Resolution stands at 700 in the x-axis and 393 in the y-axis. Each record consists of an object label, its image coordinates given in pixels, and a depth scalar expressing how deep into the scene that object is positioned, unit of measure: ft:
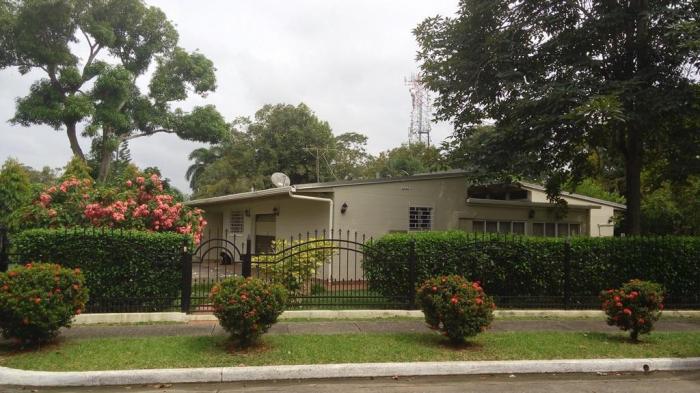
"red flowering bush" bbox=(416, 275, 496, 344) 23.70
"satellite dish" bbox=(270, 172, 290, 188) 53.52
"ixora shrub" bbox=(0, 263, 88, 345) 21.65
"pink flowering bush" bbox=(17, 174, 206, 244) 34.71
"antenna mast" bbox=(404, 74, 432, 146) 135.74
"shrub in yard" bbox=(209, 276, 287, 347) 22.35
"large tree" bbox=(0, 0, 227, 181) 69.56
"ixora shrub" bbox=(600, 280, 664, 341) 25.41
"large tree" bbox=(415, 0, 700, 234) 35.47
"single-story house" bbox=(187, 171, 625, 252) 47.54
